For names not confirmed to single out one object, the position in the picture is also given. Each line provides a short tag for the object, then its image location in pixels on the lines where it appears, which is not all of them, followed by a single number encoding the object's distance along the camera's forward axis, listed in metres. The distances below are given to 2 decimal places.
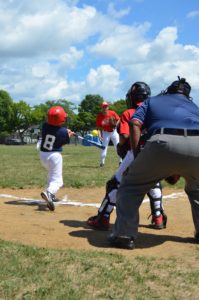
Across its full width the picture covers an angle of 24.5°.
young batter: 7.48
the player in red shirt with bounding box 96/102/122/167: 14.31
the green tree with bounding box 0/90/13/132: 84.19
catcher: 5.55
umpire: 4.62
